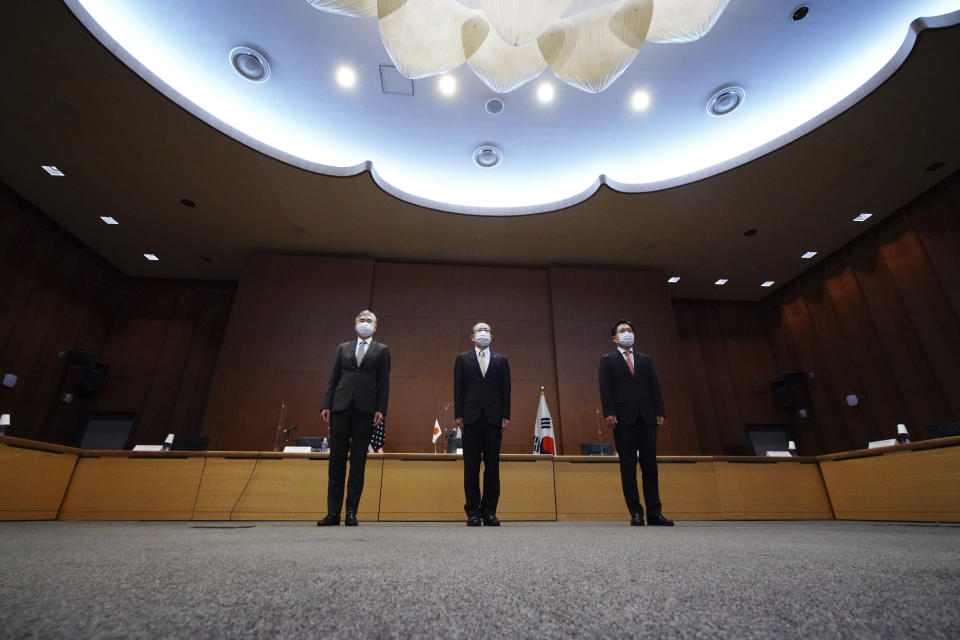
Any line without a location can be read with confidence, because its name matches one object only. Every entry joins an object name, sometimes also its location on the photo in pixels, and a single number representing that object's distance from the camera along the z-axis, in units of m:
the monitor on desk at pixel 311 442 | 4.86
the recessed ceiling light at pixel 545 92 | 5.10
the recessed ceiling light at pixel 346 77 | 4.93
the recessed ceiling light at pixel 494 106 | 5.29
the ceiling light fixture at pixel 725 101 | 5.12
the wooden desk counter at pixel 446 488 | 4.20
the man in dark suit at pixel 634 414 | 3.10
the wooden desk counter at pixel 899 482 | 3.58
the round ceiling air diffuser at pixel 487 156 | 6.00
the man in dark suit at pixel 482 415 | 3.03
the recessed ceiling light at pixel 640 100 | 5.18
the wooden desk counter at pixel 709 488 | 4.38
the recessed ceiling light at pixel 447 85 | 4.96
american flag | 5.08
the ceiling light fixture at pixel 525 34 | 3.44
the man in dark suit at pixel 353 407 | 3.00
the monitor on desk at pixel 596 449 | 4.83
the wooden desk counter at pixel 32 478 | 3.64
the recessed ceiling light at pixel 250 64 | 4.72
